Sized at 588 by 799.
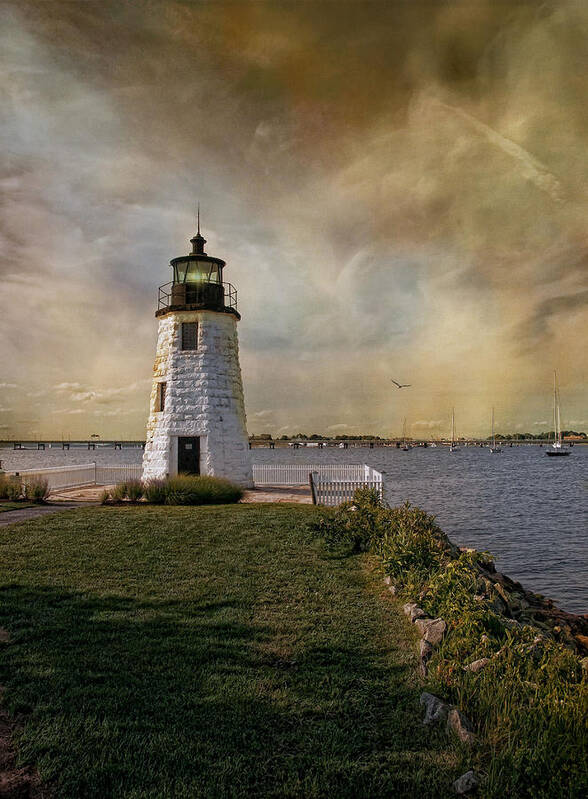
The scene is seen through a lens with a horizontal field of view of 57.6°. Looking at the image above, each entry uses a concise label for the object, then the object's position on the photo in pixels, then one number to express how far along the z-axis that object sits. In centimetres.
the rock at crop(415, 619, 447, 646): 627
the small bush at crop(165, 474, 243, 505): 1781
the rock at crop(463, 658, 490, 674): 541
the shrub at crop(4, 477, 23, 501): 1878
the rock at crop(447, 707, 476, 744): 447
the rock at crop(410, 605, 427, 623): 716
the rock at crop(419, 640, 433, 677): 580
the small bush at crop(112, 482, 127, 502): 1838
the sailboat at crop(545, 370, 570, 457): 10688
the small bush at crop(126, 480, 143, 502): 1841
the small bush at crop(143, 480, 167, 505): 1802
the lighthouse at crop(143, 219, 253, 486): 2188
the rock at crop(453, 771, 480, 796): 394
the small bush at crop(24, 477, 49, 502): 1878
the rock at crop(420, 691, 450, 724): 479
